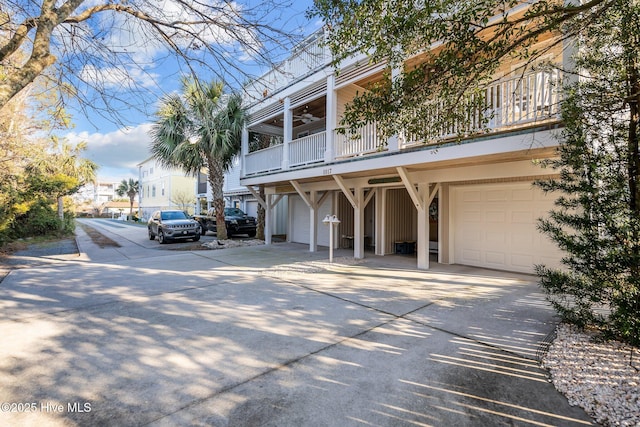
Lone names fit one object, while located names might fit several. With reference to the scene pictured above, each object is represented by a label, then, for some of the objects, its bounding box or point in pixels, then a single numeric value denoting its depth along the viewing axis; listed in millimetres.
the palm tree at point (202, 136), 12750
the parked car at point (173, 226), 14852
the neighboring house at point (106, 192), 76750
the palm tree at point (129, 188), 53438
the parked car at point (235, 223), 16688
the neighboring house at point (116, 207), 62734
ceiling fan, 12771
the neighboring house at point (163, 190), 31609
